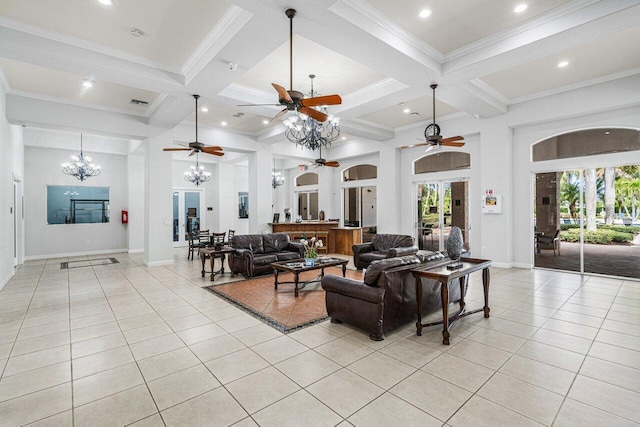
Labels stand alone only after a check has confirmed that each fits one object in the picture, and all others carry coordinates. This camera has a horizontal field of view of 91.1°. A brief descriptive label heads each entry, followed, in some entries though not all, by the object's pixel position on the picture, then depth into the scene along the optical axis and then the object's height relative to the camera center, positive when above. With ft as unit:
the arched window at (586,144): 19.92 +4.46
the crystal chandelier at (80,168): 30.37 +4.82
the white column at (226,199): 43.31 +2.17
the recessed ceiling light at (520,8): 12.12 +7.91
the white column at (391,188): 31.60 +2.52
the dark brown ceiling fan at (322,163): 25.13 +4.11
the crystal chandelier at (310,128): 19.43 +5.53
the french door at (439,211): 27.94 +0.02
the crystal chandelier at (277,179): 41.42 +4.58
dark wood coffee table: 17.08 -3.02
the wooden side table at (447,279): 10.85 -2.58
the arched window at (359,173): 36.52 +4.82
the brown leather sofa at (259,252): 21.16 -2.80
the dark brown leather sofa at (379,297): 11.19 -3.20
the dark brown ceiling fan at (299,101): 11.05 +4.13
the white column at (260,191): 31.91 +2.36
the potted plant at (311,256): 17.65 -2.47
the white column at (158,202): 26.48 +1.16
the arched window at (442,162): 27.84 +4.61
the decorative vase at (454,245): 13.10 -1.41
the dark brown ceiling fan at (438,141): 17.99 +4.17
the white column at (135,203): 34.24 +1.40
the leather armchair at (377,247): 22.44 -2.59
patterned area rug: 13.21 -4.41
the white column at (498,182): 23.76 +2.23
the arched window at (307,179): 44.07 +4.97
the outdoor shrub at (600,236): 20.58 -1.86
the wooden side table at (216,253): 21.53 -2.68
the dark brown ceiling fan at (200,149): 19.48 +4.23
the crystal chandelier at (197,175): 36.32 +4.71
